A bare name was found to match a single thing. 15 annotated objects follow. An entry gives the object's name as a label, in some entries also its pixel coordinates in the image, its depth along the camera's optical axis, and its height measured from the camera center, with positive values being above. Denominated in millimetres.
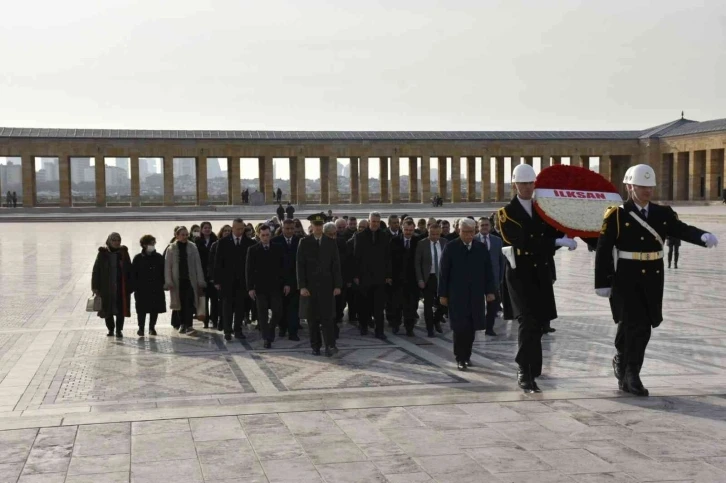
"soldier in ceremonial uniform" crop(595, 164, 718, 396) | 7688 -576
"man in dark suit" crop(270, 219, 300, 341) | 11320 -1190
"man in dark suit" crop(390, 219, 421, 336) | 11922 -1106
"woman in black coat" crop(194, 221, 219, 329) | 12523 -825
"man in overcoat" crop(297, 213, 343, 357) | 10289 -968
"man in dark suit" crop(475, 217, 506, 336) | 12055 -676
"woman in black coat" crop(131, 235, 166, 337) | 11852 -1121
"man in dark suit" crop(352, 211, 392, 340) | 11664 -917
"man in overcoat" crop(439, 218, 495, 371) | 9203 -957
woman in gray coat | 12008 -1080
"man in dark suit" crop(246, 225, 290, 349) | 10984 -967
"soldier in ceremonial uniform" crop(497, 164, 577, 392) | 7973 -618
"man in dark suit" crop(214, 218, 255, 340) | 11586 -1012
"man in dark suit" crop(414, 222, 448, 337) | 11648 -946
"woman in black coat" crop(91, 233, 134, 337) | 11711 -1096
